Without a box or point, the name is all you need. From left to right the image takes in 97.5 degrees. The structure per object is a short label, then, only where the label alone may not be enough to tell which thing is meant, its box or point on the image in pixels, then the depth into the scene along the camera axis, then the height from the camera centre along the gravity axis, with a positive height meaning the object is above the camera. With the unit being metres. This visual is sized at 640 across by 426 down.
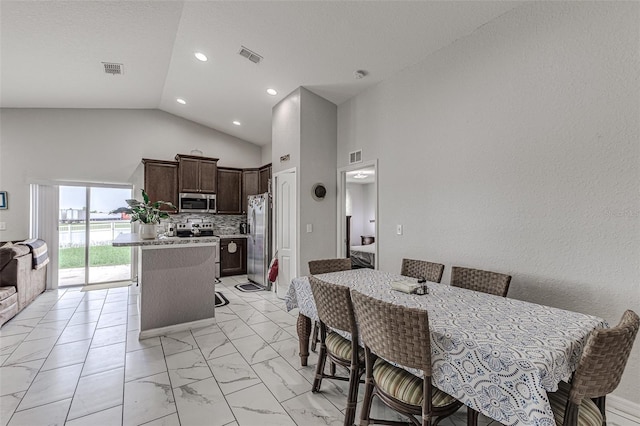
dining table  1.12 -0.61
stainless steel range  5.62 -0.28
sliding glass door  5.34 -0.36
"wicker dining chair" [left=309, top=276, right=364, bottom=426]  1.80 -0.88
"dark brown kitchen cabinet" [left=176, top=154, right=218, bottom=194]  5.84 +0.88
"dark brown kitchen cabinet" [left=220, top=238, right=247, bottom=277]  6.23 -0.95
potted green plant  3.34 -0.02
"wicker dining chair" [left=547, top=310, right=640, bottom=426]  1.16 -0.65
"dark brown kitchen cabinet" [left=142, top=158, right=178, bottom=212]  5.58 +0.70
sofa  3.51 -0.88
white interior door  4.46 -0.23
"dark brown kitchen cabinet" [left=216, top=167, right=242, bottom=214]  6.39 +0.54
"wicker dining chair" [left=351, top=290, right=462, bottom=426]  1.36 -0.75
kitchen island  3.14 -0.81
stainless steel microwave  5.87 +0.24
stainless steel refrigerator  5.31 -0.51
